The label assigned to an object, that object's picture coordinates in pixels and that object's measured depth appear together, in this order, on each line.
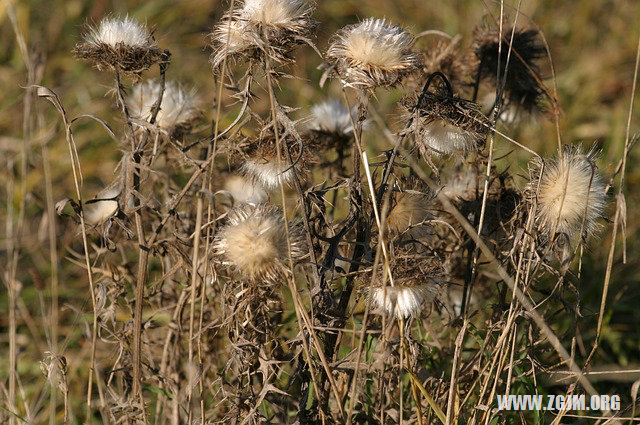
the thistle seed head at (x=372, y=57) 1.87
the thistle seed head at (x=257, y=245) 1.86
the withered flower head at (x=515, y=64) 1.98
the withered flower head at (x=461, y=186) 1.95
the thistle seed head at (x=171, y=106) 1.94
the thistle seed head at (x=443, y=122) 1.87
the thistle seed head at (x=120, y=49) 1.88
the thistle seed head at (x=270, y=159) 1.89
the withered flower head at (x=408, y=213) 1.89
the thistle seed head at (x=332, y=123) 1.95
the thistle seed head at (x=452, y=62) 1.98
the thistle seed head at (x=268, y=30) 1.87
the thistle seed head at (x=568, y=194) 1.89
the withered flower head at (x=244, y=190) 1.93
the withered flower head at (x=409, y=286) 1.87
